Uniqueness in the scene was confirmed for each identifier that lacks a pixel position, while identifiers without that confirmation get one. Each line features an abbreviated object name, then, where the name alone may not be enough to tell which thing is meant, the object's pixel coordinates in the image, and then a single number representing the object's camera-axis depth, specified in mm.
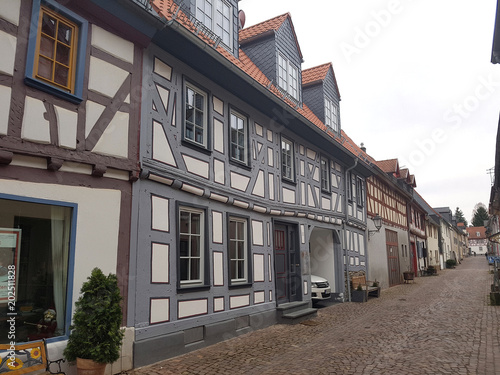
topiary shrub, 5168
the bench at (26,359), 4758
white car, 13106
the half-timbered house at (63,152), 5141
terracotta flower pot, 5152
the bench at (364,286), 15414
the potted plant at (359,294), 14945
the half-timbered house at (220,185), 6953
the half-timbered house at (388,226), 19625
